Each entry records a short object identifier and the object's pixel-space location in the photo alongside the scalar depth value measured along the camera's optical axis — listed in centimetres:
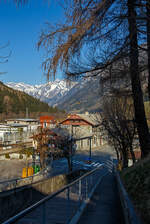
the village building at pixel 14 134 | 3621
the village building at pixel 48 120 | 5112
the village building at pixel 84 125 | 4603
